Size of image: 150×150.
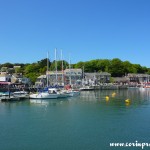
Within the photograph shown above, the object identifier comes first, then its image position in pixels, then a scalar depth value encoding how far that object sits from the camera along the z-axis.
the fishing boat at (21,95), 42.07
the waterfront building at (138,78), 106.54
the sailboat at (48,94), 41.66
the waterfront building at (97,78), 94.38
